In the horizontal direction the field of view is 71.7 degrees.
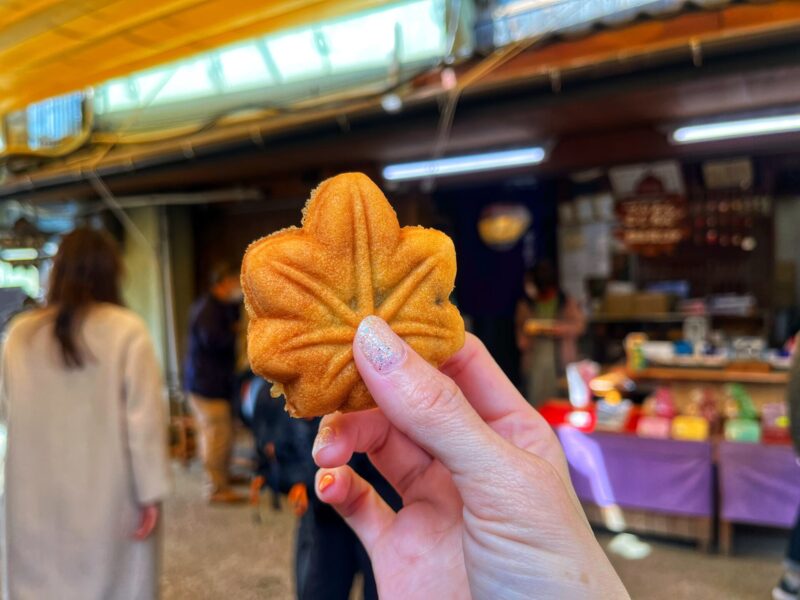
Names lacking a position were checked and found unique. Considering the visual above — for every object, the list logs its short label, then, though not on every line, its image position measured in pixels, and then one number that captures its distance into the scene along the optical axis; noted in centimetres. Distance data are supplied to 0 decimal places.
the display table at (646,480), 416
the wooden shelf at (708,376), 509
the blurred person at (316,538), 257
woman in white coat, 244
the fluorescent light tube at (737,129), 410
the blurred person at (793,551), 321
